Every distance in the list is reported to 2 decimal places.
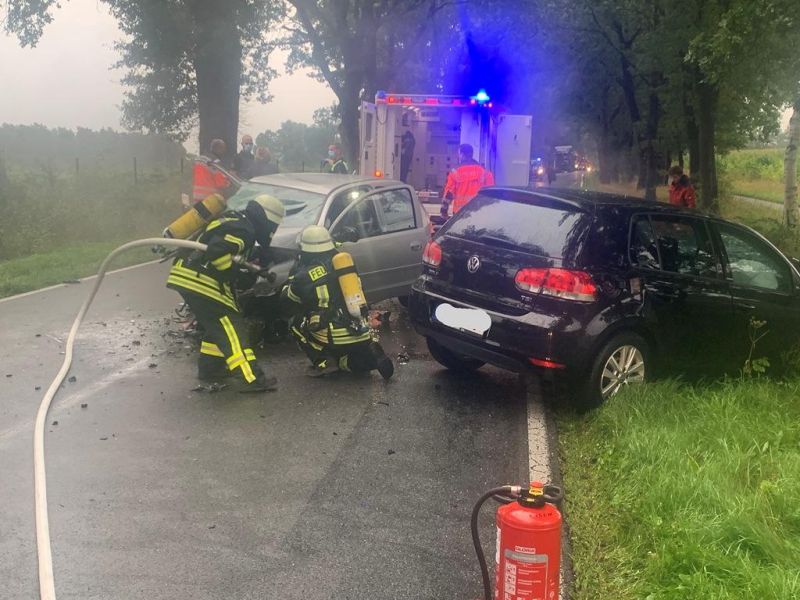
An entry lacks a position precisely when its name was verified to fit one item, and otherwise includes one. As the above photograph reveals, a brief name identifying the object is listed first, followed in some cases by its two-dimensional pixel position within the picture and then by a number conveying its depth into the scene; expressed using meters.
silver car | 8.30
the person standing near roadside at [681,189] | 12.99
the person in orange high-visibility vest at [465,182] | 11.10
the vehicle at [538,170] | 26.10
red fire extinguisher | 3.08
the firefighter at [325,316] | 6.75
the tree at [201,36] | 18.23
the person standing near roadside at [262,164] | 14.12
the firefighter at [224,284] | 6.29
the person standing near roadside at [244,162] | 14.44
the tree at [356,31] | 22.84
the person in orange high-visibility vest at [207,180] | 10.18
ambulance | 14.07
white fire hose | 3.55
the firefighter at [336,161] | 15.78
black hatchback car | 5.68
